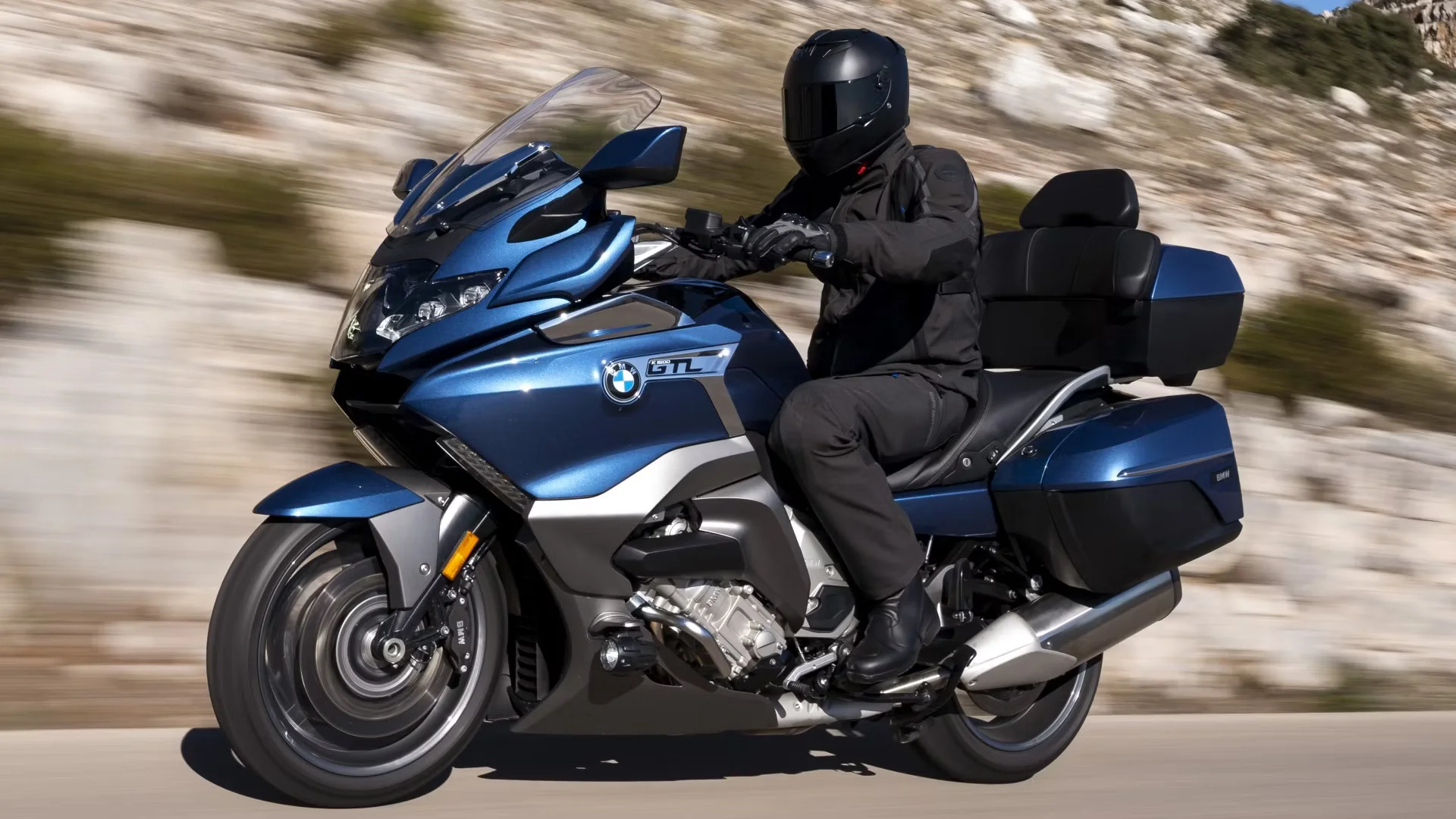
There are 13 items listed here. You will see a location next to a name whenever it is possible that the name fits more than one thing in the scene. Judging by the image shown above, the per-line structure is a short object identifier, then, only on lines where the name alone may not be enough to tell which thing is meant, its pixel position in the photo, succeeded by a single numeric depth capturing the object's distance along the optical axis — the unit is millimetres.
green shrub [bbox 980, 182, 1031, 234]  8203
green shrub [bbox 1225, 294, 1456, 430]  7301
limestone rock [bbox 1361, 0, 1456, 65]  24422
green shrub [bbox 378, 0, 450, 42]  8250
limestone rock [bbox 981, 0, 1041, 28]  13859
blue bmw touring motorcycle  3355
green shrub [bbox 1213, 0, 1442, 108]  15422
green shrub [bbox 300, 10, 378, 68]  7551
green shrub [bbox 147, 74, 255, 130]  6582
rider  3656
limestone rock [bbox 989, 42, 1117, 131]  11523
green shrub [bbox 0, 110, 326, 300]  5188
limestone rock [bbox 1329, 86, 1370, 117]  15195
